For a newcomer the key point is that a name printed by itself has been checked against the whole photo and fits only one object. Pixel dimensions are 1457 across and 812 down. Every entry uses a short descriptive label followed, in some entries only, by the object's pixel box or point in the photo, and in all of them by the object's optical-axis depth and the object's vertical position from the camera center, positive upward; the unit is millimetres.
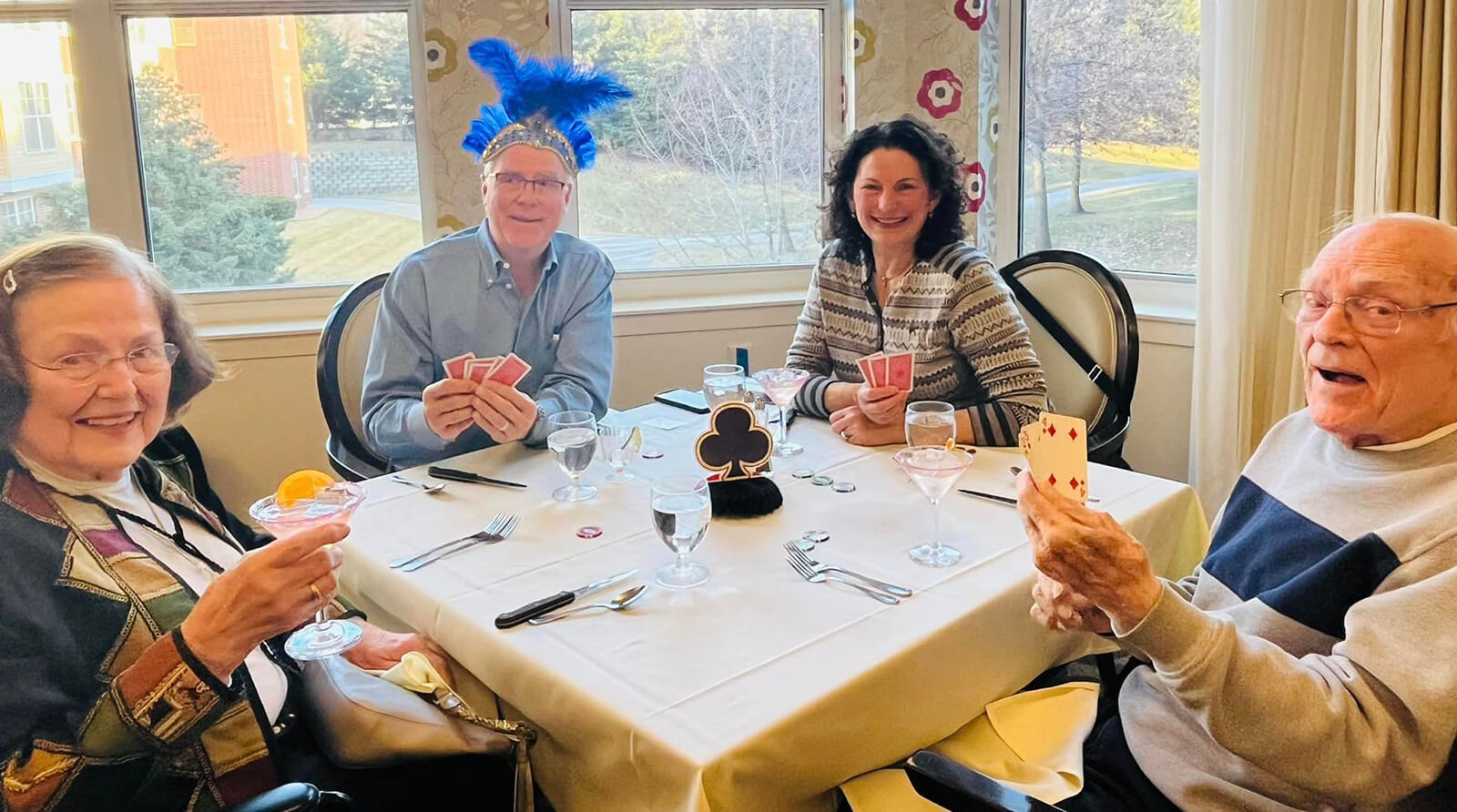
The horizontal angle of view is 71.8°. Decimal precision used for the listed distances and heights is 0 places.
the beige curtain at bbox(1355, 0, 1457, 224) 2084 +161
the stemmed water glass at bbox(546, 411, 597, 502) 1686 -395
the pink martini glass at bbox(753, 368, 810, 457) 2012 -370
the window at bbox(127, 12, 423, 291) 3111 +196
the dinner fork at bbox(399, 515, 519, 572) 1494 -500
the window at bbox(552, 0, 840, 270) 3449 +238
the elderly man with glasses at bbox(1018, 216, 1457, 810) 1021 -446
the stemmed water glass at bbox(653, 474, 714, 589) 1337 -415
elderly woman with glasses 1006 -397
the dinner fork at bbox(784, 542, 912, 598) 1329 -504
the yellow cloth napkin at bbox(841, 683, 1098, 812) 1168 -698
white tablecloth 1067 -523
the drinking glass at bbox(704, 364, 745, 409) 1877 -341
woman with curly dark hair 2025 -246
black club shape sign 1635 -386
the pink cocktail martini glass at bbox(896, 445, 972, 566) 1448 -405
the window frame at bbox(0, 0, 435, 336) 2963 +326
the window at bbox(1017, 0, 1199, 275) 3123 +191
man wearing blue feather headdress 2158 -168
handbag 1200 -613
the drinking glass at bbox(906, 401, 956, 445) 1654 -376
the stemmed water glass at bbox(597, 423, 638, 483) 1802 -430
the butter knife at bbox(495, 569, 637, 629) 1268 -507
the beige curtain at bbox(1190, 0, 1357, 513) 2420 -12
